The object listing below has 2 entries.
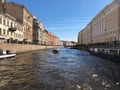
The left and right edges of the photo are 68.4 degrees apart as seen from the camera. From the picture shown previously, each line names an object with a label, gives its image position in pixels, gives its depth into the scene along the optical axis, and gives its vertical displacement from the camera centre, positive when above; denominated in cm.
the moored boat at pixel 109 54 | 1337 -149
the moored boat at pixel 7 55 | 1333 -150
